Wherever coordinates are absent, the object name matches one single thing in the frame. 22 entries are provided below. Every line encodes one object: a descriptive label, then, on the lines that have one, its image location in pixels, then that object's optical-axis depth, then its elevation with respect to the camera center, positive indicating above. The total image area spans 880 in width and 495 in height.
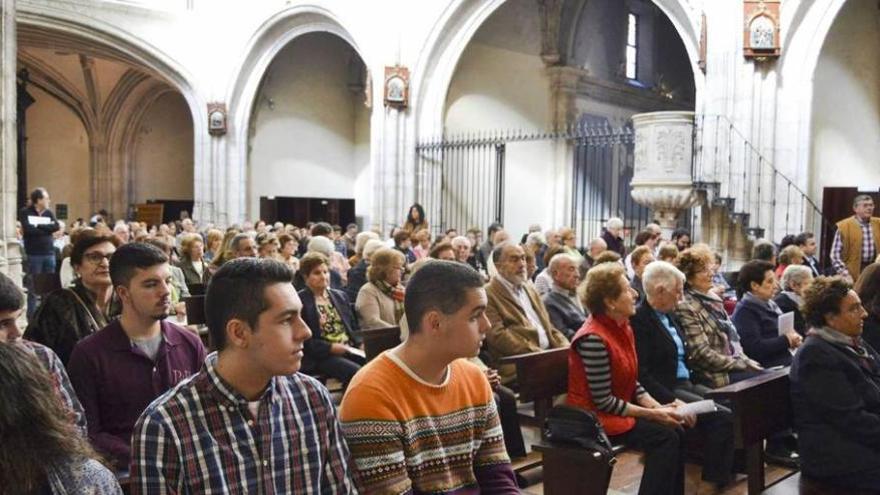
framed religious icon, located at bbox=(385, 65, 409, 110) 14.12 +2.14
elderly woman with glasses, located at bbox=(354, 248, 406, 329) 5.54 -0.63
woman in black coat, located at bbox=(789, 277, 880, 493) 3.28 -0.79
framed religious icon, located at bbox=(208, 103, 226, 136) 17.22 +1.84
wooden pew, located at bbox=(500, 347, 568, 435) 3.95 -0.87
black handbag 3.33 -0.96
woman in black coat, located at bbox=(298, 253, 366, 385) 5.17 -0.84
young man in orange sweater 2.09 -0.56
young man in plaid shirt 1.75 -0.50
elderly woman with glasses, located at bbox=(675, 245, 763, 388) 4.65 -0.73
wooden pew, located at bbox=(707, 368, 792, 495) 3.50 -0.92
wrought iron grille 14.38 +0.54
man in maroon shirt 2.80 -0.57
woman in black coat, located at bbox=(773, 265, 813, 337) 5.61 -0.55
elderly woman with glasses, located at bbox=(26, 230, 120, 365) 3.31 -0.45
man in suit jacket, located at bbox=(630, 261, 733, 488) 4.18 -0.82
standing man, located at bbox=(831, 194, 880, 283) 8.44 -0.30
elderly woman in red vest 3.69 -0.84
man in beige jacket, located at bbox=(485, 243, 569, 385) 4.90 -0.69
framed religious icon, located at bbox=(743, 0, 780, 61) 9.73 +2.27
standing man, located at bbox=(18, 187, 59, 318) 9.12 -0.37
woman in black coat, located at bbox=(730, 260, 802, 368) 5.09 -0.73
